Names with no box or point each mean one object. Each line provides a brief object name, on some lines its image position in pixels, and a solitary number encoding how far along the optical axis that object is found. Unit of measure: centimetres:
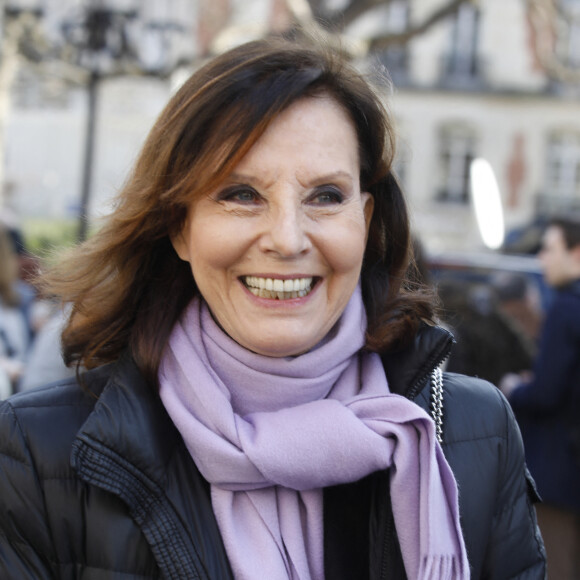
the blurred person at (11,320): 465
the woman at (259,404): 162
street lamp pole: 738
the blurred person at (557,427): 388
